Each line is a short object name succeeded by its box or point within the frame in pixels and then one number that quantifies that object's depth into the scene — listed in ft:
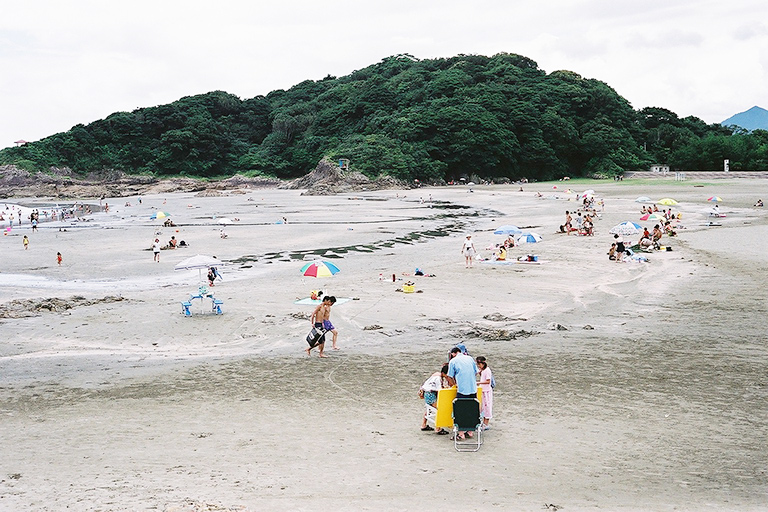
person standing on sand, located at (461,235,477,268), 78.84
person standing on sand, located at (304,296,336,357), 43.75
